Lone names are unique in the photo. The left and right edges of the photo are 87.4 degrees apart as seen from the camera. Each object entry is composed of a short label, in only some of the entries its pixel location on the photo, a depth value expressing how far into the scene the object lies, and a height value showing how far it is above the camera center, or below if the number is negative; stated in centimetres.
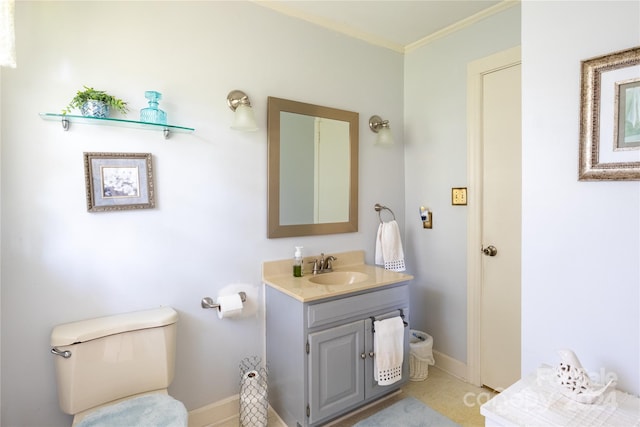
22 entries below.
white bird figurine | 102 -58
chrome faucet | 224 -42
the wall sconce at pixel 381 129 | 243 +53
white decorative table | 96 -64
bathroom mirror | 209 +22
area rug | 191 -127
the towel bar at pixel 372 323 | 195 -71
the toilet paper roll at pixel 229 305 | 183 -56
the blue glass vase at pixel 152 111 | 162 +45
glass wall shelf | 147 +39
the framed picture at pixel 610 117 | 103 +26
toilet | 137 -73
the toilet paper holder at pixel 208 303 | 186 -56
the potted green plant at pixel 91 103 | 148 +46
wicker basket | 239 -113
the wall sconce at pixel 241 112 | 184 +50
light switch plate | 235 +3
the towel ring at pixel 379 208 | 260 -5
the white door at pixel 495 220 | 211 -14
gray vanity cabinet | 175 -83
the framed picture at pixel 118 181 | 156 +11
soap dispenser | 213 -40
